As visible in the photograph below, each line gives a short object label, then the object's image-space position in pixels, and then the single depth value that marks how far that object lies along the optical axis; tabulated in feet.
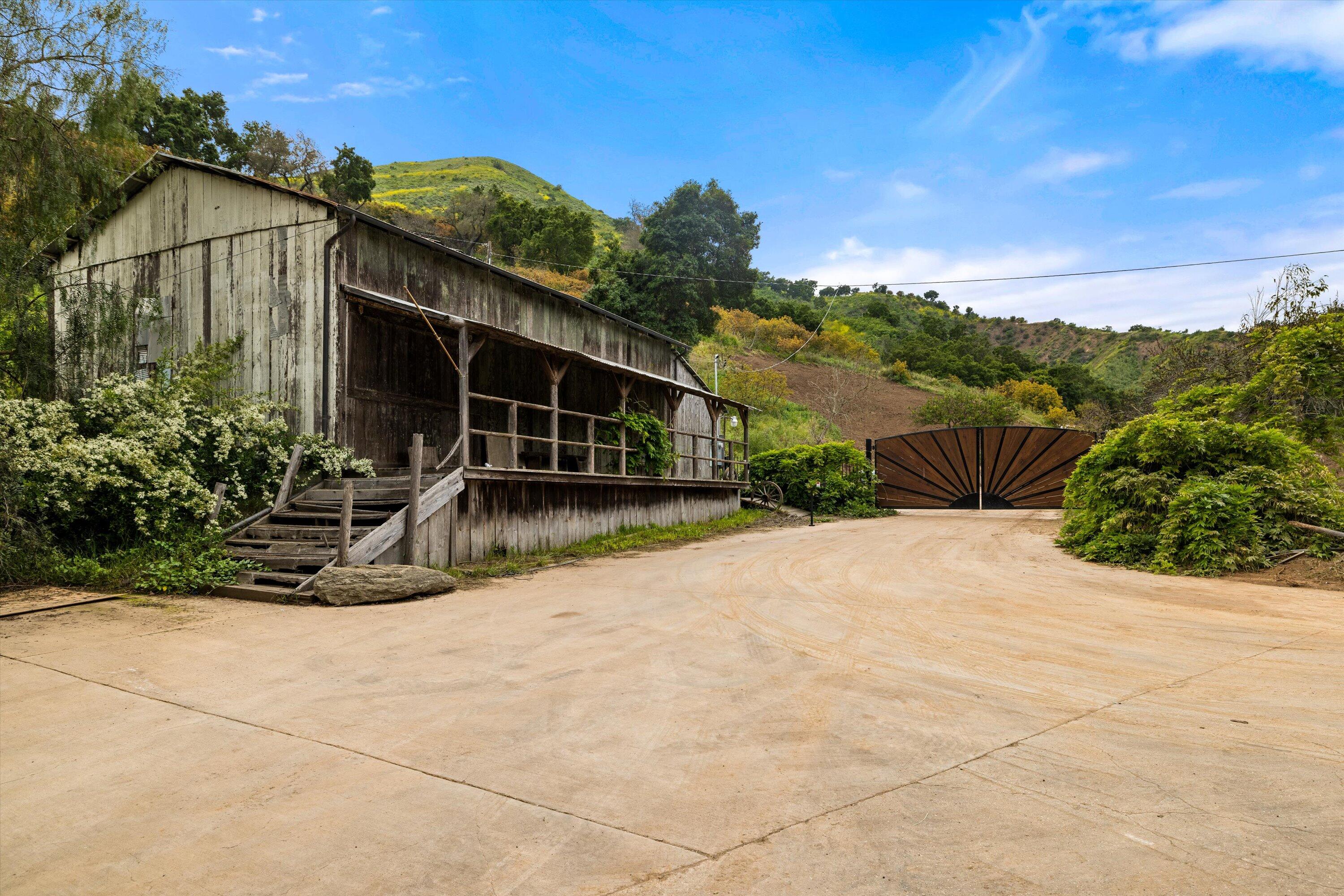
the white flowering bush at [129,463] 27.20
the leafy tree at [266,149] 128.36
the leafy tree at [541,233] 154.30
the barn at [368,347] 33.99
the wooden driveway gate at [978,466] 77.92
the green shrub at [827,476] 77.46
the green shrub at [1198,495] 32.32
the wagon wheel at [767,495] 76.54
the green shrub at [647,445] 52.95
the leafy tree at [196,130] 112.68
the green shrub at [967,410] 124.98
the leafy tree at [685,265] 124.36
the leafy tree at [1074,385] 168.25
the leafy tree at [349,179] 140.15
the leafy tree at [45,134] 30.68
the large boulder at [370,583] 25.36
